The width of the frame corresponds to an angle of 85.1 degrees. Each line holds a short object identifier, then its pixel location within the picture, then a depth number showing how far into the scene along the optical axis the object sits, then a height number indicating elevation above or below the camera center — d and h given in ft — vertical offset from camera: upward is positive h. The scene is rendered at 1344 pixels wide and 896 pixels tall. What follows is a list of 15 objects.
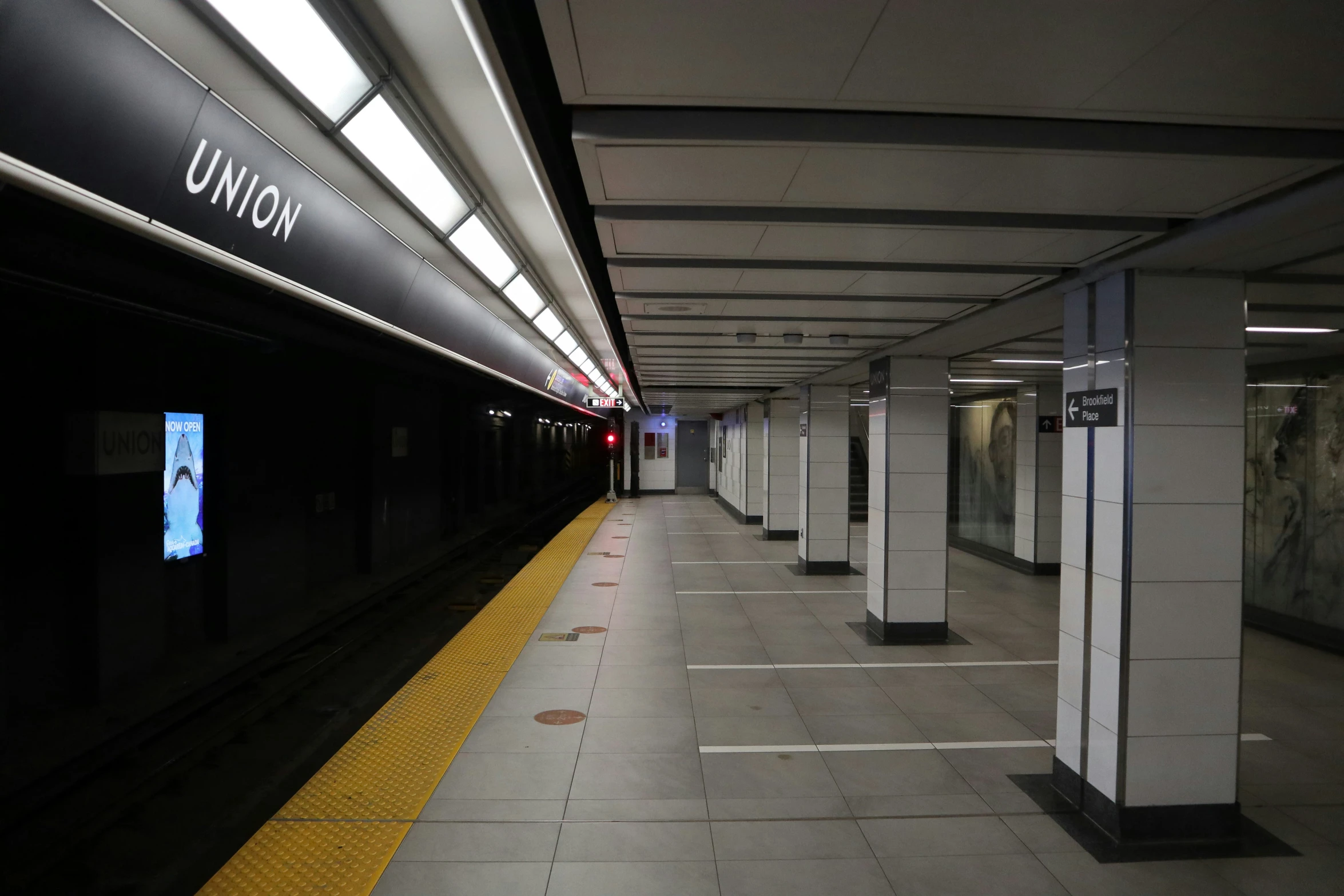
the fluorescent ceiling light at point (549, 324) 30.22 +5.38
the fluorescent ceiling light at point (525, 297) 23.50 +5.19
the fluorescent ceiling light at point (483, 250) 16.90 +5.01
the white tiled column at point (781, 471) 50.24 -1.36
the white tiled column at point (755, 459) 59.06 -0.66
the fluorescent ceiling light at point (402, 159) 10.85 +4.78
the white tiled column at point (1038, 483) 38.24 -1.42
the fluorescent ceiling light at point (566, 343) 37.19 +5.60
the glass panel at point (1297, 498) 25.44 -1.36
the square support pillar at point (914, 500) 25.50 -1.61
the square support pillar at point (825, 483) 38.09 -1.61
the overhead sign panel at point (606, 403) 70.08 +4.61
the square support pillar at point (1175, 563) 12.90 -1.85
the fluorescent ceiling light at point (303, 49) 8.11 +4.78
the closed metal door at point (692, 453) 110.01 -0.57
